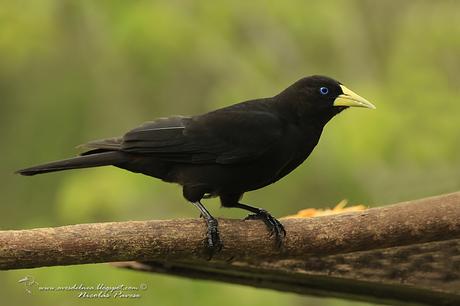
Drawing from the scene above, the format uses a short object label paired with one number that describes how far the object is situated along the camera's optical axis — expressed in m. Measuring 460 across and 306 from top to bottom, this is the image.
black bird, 8.47
